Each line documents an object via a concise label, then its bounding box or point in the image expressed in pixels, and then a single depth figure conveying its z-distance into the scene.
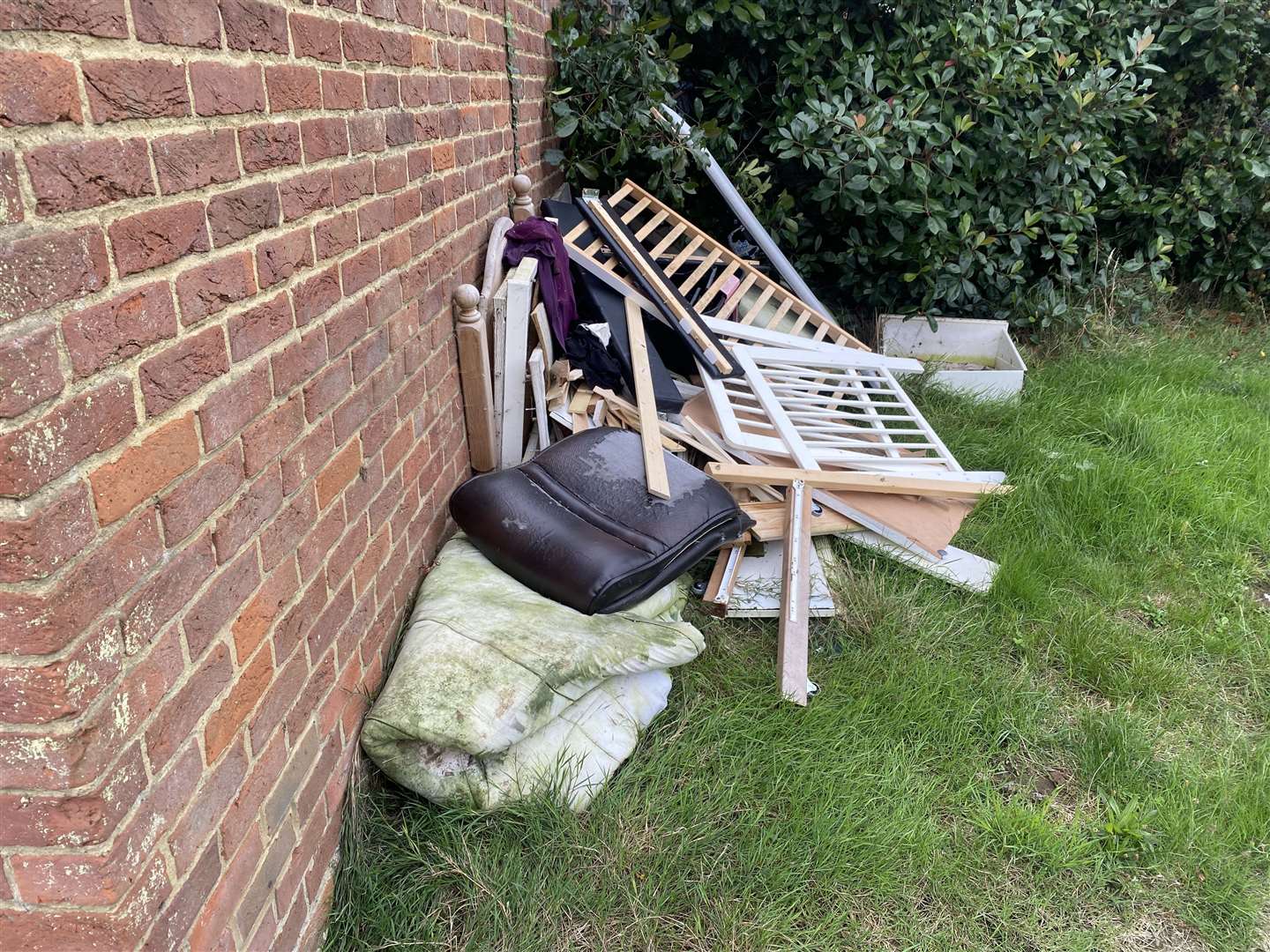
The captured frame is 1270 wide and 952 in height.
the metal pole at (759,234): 4.75
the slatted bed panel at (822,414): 3.36
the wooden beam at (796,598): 2.61
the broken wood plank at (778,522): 3.13
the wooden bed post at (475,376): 2.78
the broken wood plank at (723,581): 2.95
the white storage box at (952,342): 5.02
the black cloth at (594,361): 3.62
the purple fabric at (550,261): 3.37
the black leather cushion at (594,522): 2.41
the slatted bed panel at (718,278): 4.33
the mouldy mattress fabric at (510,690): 1.96
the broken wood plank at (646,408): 2.78
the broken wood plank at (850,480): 3.16
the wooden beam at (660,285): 3.79
